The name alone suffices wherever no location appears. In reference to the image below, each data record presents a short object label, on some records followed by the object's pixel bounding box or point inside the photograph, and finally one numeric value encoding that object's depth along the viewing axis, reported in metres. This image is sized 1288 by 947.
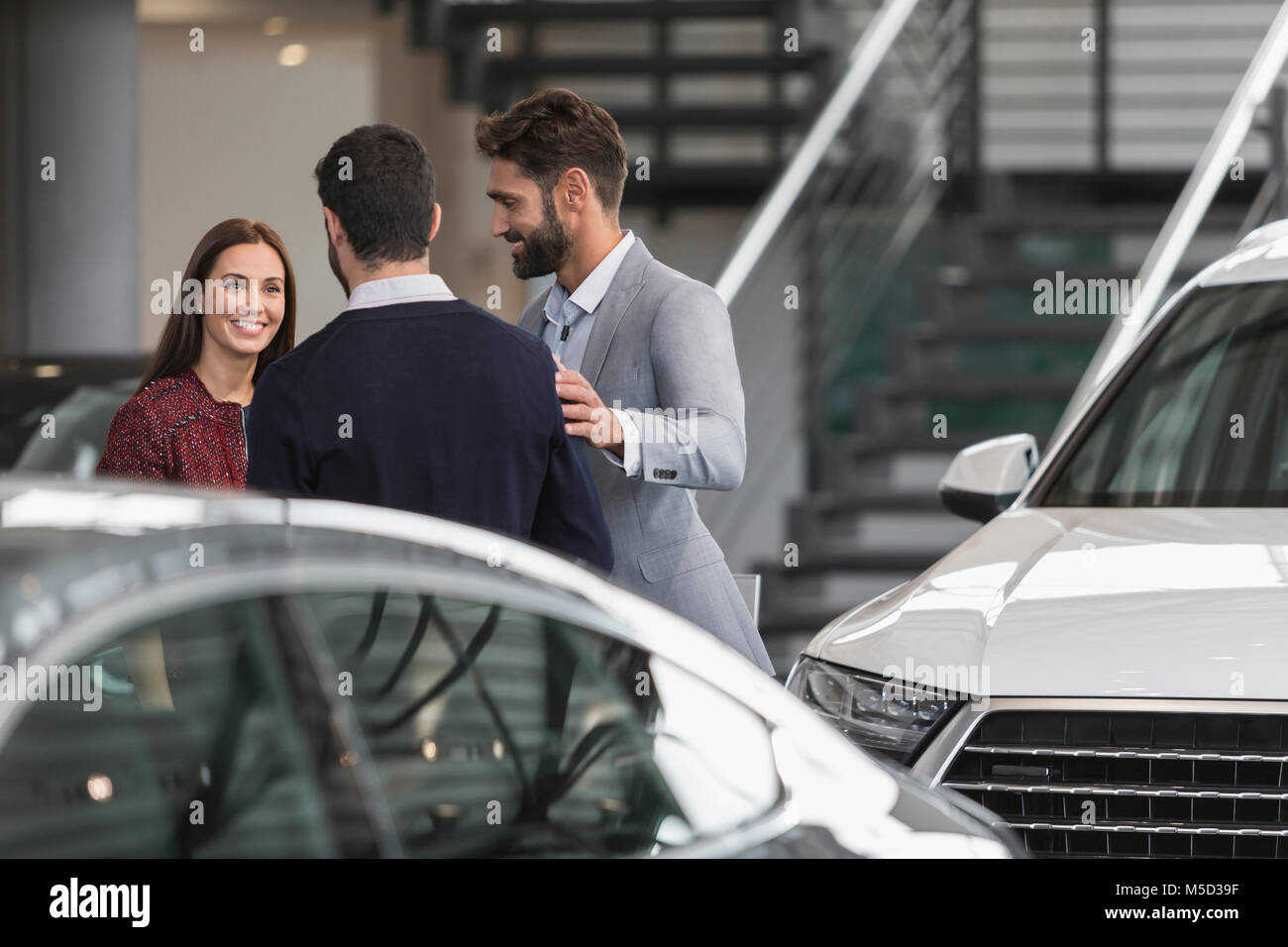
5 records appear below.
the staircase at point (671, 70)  15.25
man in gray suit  5.59
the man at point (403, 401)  4.72
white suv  5.04
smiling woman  5.71
